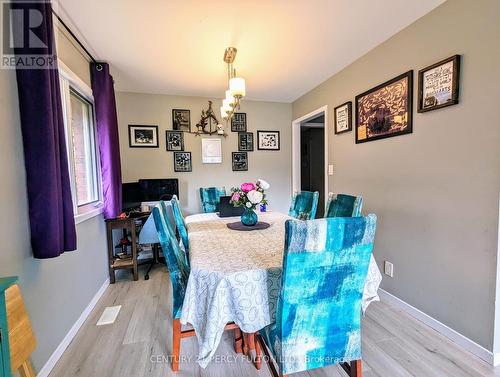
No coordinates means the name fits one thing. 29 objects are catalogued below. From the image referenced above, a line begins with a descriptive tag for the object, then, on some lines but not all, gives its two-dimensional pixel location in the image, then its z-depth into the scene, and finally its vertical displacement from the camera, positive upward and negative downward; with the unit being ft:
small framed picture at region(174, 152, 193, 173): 11.63 +0.66
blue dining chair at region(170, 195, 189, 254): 5.93 -1.25
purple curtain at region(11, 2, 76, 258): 4.11 +0.68
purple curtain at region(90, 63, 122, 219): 8.00 +1.55
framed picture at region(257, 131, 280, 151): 12.82 +1.83
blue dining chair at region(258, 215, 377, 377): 2.87 -1.67
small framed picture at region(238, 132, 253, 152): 12.50 +1.76
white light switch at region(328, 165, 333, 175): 9.99 +0.08
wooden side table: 8.54 -2.68
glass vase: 6.36 -1.23
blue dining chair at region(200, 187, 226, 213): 10.00 -1.07
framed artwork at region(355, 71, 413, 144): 6.42 +1.86
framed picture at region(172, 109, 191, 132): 11.50 +2.76
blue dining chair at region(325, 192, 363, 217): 5.78 -0.95
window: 6.35 +1.10
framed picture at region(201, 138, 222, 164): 11.97 +1.22
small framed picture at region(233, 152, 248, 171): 12.45 +0.68
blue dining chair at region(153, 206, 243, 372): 4.14 -1.83
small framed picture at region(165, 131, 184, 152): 11.46 +1.71
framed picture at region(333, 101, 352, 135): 8.73 +2.10
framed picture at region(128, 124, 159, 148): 11.04 +1.93
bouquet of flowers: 5.94 -0.57
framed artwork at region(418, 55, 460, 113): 5.25 +2.04
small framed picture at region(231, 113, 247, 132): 12.29 +2.75
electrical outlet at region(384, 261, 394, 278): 7.14 -3.10
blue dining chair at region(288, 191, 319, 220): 7.72 -1.18
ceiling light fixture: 6.30 +2.39
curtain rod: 5.83 +4.02
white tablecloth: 3.34 -1.81
